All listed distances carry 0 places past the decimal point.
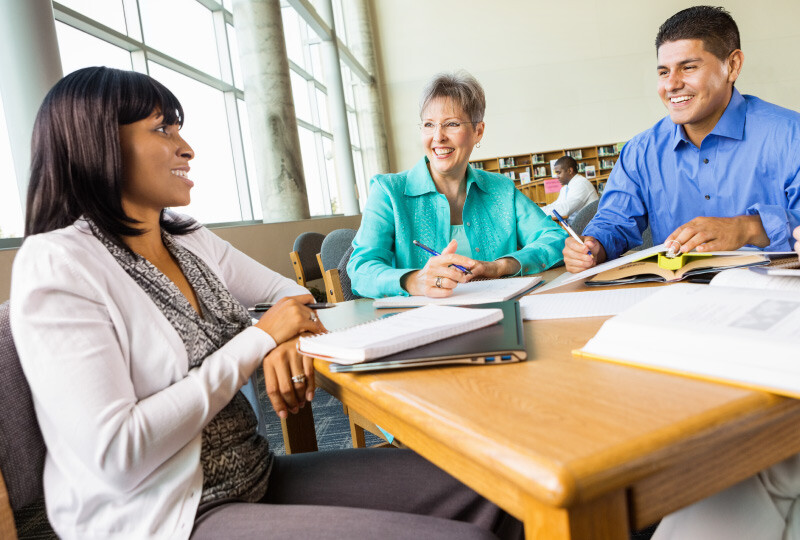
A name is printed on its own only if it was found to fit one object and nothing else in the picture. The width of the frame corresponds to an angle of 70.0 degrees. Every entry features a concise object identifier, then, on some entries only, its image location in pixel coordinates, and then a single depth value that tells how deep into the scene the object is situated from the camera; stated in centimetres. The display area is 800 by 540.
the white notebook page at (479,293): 123
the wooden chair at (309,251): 379
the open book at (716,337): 53
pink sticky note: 714
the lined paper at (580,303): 99
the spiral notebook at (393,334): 77
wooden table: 43
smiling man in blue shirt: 180
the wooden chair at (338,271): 191
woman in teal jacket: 190
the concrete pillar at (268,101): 632
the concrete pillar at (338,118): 1023
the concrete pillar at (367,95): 1294
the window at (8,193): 331
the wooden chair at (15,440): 78
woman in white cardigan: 80
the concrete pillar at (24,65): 297
